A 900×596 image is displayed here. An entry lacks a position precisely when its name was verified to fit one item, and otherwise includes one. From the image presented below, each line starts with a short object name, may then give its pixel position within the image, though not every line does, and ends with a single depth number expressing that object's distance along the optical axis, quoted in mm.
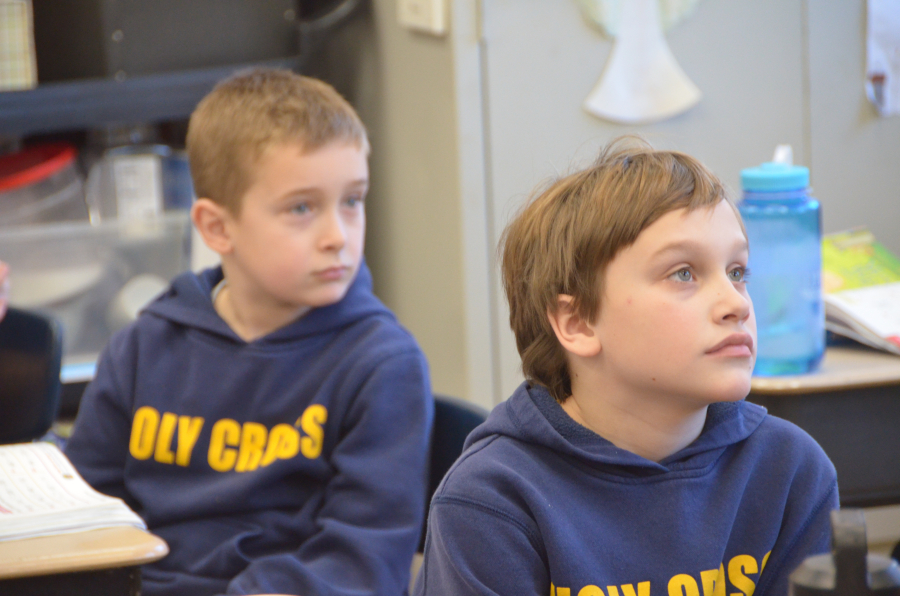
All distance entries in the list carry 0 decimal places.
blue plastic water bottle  3041
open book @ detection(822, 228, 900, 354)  3093
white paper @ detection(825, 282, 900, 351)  3084
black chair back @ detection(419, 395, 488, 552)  2969
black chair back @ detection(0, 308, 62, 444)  3251
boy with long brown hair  2683
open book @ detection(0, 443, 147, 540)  2781
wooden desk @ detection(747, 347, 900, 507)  2987
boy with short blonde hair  2947
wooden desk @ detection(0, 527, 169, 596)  2721
